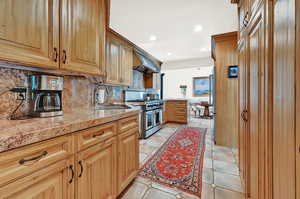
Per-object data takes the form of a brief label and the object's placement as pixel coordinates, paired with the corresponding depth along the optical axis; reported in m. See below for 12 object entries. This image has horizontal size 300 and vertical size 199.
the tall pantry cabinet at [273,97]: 0.55
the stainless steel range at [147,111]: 3.54
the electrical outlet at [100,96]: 2.31
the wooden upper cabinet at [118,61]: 2.62
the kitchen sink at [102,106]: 2.22
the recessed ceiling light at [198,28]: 3.47
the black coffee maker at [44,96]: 1.21
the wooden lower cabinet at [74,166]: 0.67
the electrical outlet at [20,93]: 1.17
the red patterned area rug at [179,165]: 1.78
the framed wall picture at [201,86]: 7.95
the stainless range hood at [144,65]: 3.47
